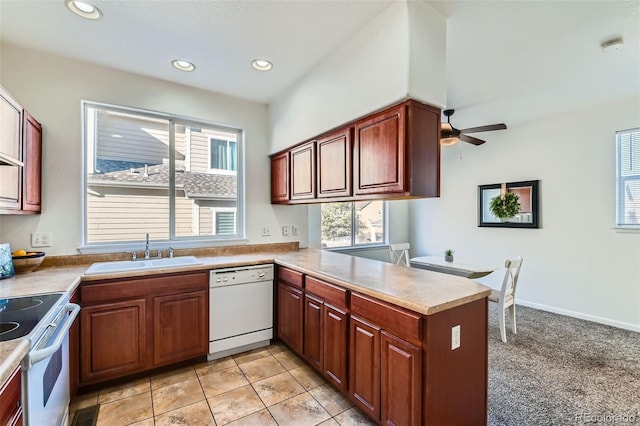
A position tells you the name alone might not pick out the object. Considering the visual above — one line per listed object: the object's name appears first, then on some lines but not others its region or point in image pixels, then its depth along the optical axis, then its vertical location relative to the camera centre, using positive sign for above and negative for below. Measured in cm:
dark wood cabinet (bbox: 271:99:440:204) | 186 +42
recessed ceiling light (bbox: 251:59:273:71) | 253 +133
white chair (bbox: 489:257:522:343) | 300 -88
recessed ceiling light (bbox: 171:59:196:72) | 254 +133
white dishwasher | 259 -89
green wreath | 421 +13
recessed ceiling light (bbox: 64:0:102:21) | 183 +132
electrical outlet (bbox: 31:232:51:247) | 236 -21
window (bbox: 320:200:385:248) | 511 -19
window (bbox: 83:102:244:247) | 271 +37
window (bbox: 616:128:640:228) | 329 +43
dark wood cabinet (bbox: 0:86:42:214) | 173 +38
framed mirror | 405 +14
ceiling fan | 311 +91
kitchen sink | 227 -44
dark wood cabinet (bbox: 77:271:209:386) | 212 -87
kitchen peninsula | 147 -70
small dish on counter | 211 -36
